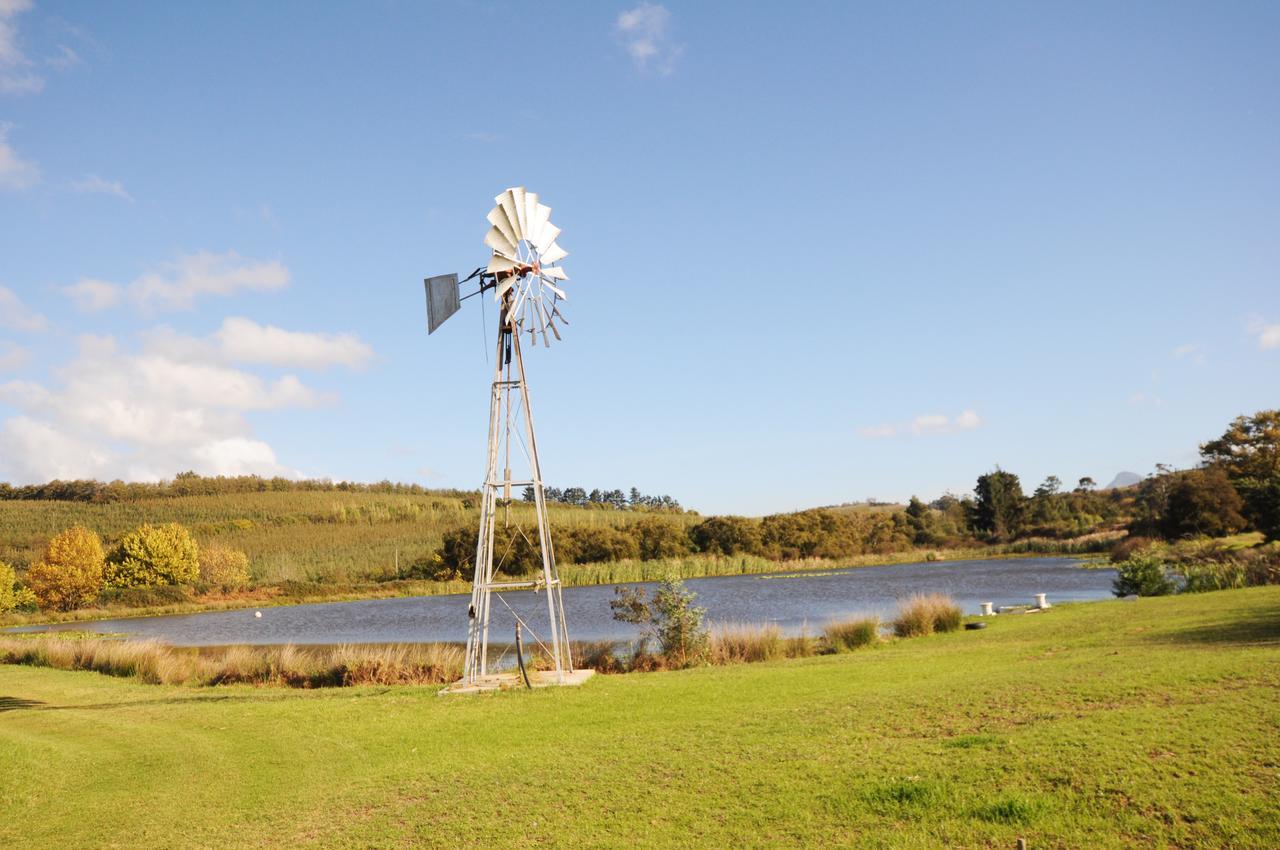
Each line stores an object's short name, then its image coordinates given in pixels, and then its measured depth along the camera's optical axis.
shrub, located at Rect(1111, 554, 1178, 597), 26.00
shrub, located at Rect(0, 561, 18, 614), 54.12
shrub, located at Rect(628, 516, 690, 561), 77.31
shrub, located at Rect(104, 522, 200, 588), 63.31
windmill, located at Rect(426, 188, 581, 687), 17.36
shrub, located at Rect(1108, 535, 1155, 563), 47.57
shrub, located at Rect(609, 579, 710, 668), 20.34
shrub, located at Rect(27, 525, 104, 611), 57.41
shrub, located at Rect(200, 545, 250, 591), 67.19
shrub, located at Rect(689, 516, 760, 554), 80.12
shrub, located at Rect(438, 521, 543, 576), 66.38
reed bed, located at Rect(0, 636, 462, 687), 20.09
